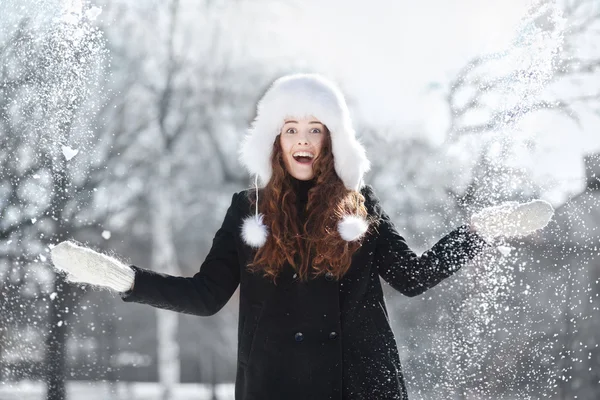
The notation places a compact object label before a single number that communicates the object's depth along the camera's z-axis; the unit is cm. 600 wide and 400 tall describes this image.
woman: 276
